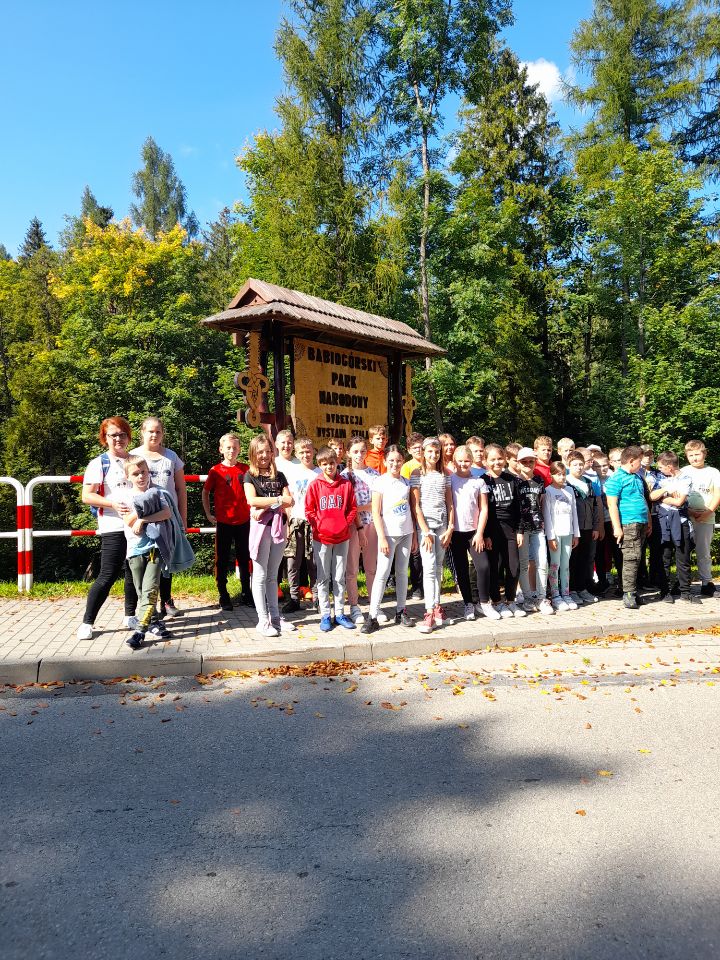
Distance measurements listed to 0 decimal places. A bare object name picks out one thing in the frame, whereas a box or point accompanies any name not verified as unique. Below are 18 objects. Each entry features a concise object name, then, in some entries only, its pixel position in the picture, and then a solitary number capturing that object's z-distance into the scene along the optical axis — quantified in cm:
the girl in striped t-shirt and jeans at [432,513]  764
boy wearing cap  823
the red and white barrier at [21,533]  938
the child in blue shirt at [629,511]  880
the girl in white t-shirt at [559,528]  853
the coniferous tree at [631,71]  2530
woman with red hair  689
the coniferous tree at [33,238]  5250
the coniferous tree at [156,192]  4641
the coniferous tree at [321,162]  2383
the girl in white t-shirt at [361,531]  795
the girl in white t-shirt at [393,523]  754
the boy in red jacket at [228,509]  836
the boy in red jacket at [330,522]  746
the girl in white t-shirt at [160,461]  719
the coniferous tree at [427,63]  2359
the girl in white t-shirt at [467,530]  802
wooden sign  984
